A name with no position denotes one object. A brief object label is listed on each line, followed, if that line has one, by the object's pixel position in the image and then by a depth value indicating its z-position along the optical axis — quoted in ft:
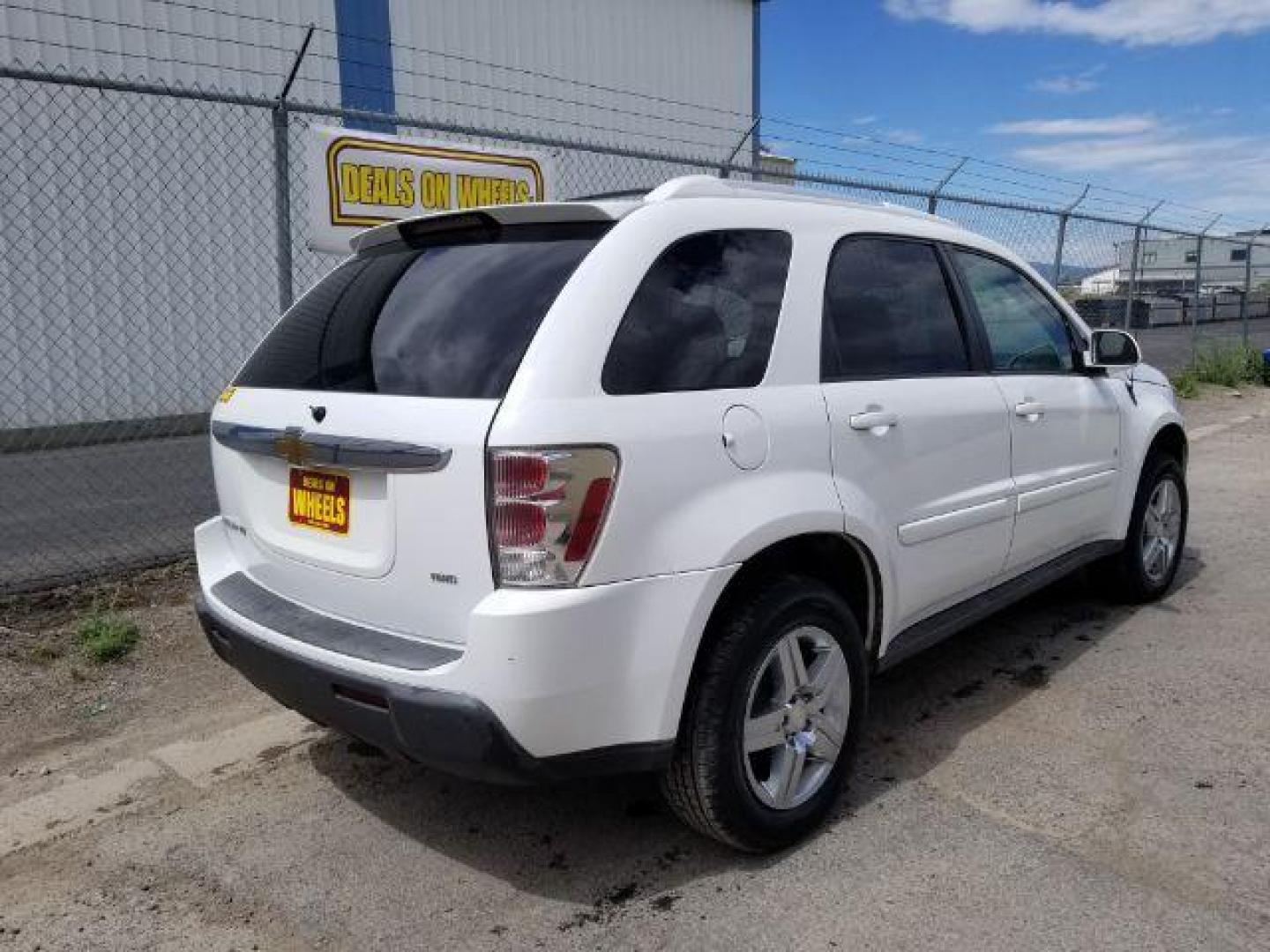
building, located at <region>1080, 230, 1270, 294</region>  46.19
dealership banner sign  17.74
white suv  7.33
